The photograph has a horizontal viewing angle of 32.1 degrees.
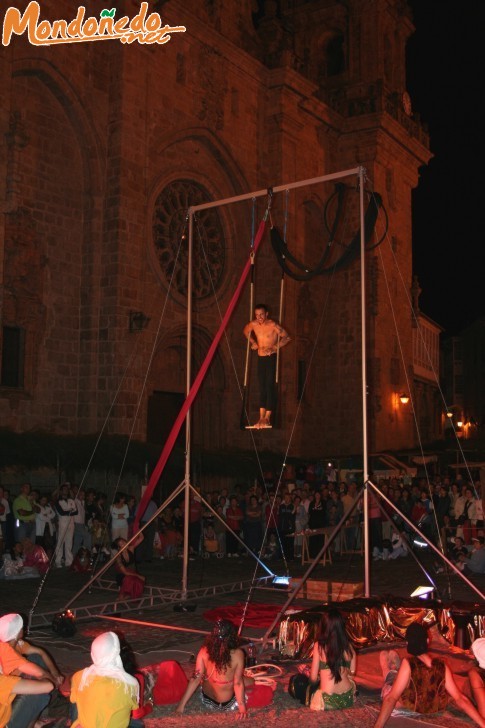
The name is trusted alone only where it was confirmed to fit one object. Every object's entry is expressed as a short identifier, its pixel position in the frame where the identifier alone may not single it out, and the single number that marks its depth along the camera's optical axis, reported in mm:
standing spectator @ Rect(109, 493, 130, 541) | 15920
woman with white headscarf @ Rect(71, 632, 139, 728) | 5043
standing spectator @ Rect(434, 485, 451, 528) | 17484
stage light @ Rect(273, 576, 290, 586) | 12875
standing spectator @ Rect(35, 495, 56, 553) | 15531
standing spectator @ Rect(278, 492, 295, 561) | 17578
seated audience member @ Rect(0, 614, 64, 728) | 5516
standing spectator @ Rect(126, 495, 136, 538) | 16516
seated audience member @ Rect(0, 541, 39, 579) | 14211
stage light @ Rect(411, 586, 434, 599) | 10719
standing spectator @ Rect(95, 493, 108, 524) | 16614
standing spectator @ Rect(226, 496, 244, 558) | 17828
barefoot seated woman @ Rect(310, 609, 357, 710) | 6791
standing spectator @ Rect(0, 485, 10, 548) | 14859
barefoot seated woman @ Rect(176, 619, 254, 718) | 6840
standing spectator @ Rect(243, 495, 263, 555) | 17688
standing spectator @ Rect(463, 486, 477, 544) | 16750
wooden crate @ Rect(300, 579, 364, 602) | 11688
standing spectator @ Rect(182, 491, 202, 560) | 17422
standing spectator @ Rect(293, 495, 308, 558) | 18031
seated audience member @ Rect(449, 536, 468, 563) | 15521
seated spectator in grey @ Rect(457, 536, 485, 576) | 14969
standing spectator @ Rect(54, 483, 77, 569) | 15578
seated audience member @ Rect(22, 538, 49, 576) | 14625
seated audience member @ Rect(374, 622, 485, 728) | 6242
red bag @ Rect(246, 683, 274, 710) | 7336
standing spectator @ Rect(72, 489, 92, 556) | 15945
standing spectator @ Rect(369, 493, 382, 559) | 17456
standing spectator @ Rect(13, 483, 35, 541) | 15046
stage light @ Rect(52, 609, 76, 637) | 9992
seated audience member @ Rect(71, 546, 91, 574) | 15258
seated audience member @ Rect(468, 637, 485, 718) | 6152
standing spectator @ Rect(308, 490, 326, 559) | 17406
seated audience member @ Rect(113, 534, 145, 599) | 12016
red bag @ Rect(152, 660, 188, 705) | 7453
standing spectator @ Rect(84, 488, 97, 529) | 16625
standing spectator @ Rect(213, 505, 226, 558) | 18391
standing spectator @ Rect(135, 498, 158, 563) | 16203
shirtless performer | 12531
